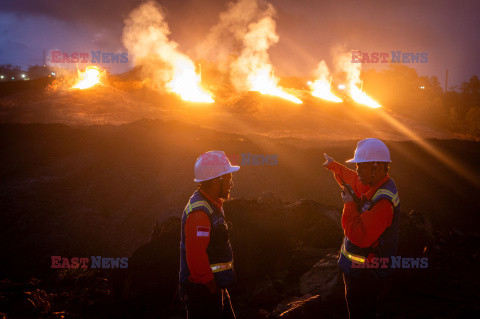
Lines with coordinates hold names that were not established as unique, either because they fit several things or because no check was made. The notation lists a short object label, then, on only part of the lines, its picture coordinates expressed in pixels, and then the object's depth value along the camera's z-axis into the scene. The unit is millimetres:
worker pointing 2625
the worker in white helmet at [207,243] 2514
